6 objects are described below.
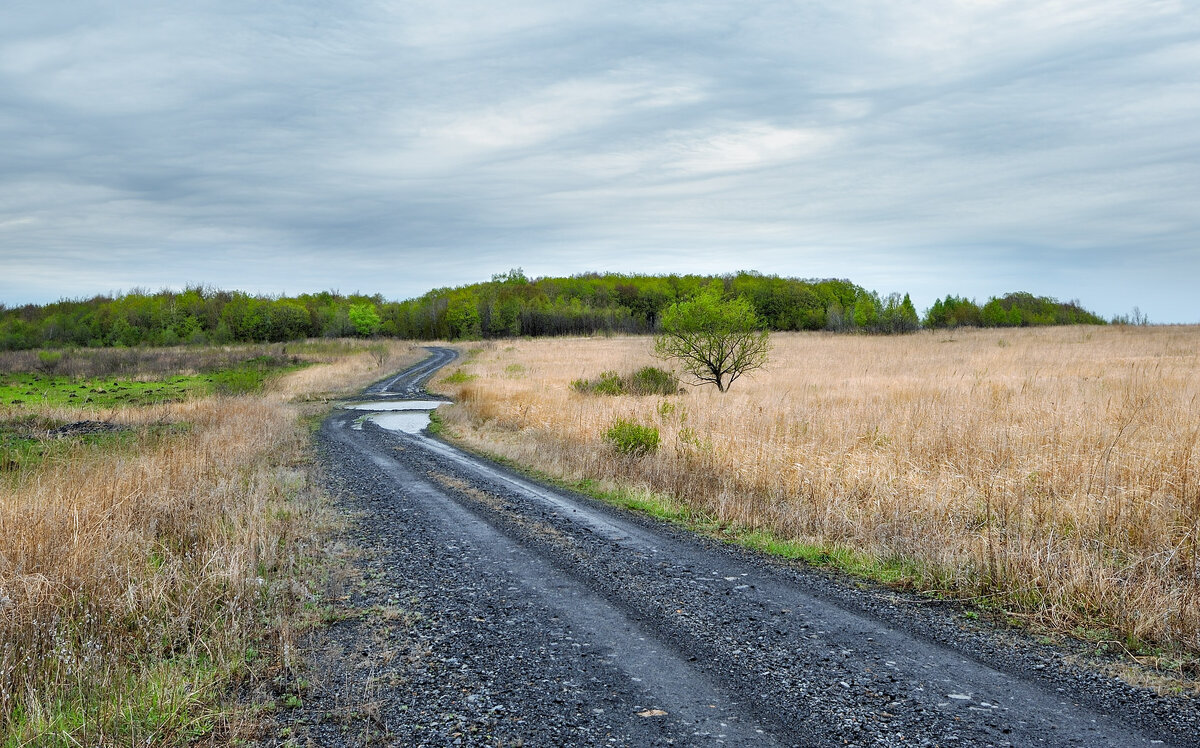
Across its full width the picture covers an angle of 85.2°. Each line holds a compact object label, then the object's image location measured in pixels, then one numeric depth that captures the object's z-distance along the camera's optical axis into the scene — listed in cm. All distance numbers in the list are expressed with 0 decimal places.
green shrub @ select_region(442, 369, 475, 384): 3749
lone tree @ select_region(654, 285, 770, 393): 2389
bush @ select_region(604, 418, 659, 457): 1429
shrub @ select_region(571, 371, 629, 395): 2567
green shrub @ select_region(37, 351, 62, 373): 5092
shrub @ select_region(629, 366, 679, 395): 2568
